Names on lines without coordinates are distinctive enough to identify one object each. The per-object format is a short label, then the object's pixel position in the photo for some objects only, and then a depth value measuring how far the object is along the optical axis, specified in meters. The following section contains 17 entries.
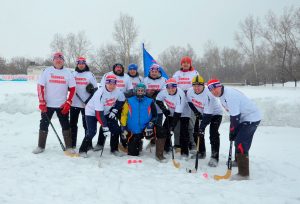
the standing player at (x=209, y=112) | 5.62
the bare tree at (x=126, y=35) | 42.34
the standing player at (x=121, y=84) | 6.45
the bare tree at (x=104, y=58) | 48.27
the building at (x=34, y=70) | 46.83
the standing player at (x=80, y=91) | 6.37
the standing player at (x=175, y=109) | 5.96
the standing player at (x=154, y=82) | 6.51
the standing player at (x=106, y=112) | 5.75
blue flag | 8.38
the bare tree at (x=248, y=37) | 42.78
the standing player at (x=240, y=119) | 4.82
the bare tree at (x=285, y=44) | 28.03
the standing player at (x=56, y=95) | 6.05
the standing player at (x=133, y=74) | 6.70
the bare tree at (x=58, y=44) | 51.28
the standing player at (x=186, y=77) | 6.48
